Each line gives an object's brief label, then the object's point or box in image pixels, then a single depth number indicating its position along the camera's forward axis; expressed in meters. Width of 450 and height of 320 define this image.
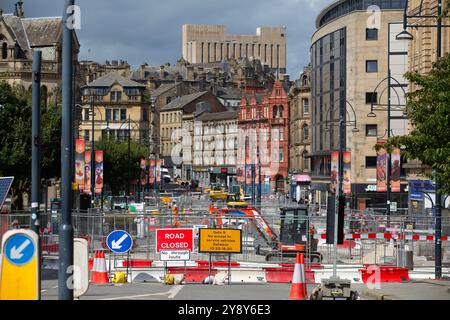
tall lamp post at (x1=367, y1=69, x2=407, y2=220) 48.33
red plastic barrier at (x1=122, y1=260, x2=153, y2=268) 31.75
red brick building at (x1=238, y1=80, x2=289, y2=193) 151.50
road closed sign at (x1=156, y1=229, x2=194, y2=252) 28.59
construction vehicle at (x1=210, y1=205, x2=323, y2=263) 34.60
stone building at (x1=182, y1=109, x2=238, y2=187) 175.88
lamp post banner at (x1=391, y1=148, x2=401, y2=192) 49.21
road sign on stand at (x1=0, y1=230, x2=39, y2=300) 13.25
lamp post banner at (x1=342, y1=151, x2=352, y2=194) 58.81
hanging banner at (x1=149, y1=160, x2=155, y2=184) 99.33
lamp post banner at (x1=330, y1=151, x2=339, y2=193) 61.22
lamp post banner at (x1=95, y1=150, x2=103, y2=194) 59.69
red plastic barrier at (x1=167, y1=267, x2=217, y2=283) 29.05
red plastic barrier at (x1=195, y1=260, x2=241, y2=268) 31.47
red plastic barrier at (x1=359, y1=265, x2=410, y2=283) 28.28
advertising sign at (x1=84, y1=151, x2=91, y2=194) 54.53
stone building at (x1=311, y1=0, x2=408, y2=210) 85.75
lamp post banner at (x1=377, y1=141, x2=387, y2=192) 51.28
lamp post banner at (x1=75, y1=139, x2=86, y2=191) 49.72
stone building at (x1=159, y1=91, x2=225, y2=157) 198.25
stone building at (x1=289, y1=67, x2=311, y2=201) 128.12
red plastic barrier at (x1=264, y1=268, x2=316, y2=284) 29.56
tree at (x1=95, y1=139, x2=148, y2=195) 96.31
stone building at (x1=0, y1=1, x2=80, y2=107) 92.25
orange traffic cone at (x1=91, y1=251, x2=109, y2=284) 27.73
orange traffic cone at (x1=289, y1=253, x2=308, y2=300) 22.52
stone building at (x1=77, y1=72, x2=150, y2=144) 144.88
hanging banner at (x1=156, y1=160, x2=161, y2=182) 104.25
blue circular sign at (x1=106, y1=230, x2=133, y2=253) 27.95
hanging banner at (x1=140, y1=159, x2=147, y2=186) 95.30
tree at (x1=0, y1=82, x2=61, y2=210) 60.69
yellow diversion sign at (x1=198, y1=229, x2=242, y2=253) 28.69
